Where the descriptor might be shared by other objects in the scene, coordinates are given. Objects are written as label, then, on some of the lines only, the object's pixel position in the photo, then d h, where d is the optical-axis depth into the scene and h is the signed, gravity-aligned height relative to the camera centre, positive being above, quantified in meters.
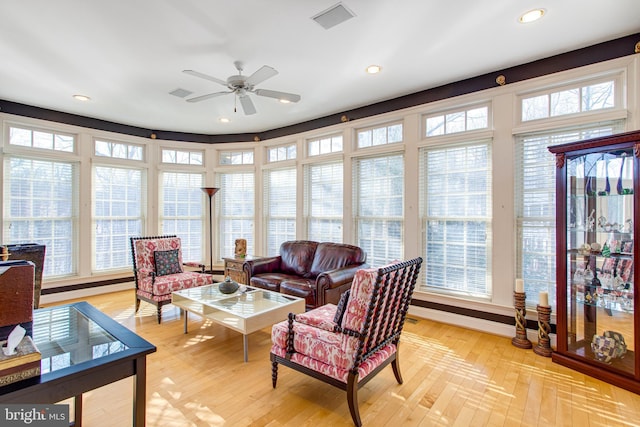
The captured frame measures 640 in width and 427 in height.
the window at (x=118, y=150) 5.15 +1.16
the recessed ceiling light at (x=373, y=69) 3.28 +1.61
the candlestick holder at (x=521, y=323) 3.07 -1.09
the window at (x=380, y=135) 4.25 +1.16
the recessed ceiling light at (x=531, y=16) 2.39 +1.60
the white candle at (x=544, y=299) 2.97 -0.82
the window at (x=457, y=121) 3.58 +1.16
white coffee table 2.84 -0.93
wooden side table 4.55 -0.83
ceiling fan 2.83 +1.27
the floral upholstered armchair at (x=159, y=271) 3.81 -0.75
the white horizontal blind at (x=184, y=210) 5.81 +0.12
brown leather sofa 3.52 -0.74
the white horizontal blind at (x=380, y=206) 4.21 +0.13
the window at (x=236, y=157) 6.01 +1.17
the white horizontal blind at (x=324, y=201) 4.84 +0.24
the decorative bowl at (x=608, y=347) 2.52 -1.11
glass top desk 1.08 -0.60
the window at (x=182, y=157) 5.83 +1.16
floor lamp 5.32 -0.03
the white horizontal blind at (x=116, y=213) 5.13 +0.06
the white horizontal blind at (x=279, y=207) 5.46 +0.17
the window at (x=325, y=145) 4.85 +1.16
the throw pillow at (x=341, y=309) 2.08 -0.64
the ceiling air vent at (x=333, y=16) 2.31 +1.57
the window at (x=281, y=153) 5.47 +1.16
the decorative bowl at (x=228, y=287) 3.53 -0.82
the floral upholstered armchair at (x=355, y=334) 1.92 -0.83
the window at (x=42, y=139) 4.40 +1.17
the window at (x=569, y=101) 2.89 +1.15
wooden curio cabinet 2.43 -0.37
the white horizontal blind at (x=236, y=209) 5.97 +0.14
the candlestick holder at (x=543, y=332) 2.91 -1.13
